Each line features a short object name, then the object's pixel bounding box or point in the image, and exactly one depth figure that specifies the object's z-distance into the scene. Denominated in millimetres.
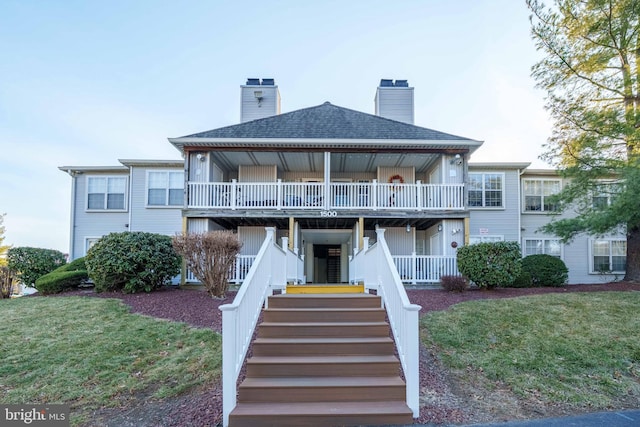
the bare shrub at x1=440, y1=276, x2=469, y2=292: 10328
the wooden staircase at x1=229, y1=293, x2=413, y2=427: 3980
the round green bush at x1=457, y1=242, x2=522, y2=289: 10227
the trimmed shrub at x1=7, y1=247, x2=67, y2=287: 12148
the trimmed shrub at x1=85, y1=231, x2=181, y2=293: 9938
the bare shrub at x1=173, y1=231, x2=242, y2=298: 8891
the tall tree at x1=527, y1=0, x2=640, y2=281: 10328
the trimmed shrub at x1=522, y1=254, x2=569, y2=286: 12562
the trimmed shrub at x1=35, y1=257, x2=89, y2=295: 11133
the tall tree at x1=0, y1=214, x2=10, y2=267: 21389
